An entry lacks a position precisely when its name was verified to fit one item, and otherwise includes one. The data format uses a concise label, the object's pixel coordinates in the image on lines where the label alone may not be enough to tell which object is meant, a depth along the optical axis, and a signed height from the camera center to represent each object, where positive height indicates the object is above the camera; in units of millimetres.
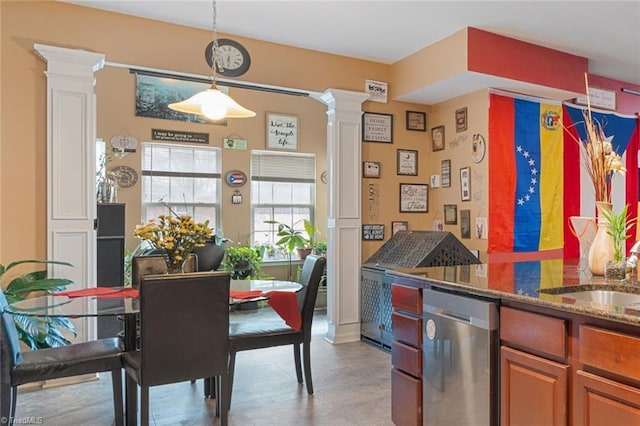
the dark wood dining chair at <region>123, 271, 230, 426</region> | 2184 -596
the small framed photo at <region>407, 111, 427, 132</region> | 4723 +986
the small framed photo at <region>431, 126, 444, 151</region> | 4672 +792
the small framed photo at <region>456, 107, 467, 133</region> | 4383 +929
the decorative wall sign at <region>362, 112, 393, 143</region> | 4504 +876
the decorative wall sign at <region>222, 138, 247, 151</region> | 6457 +1011
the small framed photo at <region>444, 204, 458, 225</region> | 4512 -13
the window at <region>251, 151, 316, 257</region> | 6789 +346
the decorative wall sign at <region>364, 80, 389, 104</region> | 4477 +1245
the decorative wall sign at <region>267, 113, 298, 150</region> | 6715 +1244
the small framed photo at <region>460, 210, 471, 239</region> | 4355 -110
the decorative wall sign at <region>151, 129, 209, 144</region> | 6102 +1069
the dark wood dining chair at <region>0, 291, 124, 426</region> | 2193 -784
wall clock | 3830 +1353
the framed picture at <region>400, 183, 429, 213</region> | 4707 +159
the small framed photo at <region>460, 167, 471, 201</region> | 4344 +282
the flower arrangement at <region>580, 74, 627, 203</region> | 2346 +266
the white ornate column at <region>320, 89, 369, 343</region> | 4312 -3
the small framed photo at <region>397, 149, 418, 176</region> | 4684 +536
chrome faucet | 2131 -213
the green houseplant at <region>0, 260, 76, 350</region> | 3000 -580
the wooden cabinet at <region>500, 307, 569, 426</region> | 1625 -608
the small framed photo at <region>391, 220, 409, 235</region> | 4652 -140
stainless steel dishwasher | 1894 -670
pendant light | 2760 +675
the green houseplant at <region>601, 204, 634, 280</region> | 2092 -164
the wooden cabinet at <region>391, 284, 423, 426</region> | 2270 -759
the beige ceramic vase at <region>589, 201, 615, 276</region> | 2223 -173
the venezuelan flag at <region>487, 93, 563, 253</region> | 4180 +366
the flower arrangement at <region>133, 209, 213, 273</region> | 2676 -148
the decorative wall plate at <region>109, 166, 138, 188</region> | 5898 +493
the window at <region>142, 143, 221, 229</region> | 6195 +457
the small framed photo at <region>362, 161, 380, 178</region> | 4520 +448
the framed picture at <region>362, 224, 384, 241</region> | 4523 -200
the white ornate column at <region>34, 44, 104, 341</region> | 3252 +370
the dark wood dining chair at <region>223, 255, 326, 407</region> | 2852 -788
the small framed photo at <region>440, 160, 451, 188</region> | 4578 +415
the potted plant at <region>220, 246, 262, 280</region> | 5953 -688
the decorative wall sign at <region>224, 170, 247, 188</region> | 6520 +507
